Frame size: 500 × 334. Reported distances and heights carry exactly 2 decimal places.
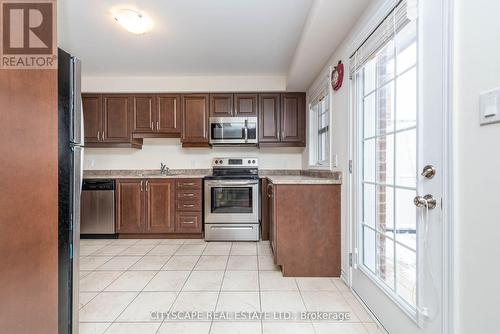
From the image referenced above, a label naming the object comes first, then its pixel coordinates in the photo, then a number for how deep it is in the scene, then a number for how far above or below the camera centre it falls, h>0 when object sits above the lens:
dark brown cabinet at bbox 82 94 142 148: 3.88 +0.74
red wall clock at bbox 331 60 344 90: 2.33 +0.85
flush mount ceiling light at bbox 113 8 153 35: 2.18 +1.31
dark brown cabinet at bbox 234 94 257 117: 3.89 +0.92
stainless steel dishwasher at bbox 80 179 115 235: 3.64 -0.61
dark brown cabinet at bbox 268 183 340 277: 2.35 -0.59
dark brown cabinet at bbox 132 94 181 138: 3.89 +0.80
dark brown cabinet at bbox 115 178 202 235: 3.67 -0.60
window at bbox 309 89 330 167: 2.93 +0.46
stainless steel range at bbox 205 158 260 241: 3.57 -0.61
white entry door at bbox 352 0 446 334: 1.16 -0.02
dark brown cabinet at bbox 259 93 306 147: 3.91 +0.74
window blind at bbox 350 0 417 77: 1.30 +0.83
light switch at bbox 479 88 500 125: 0.86 +0.20
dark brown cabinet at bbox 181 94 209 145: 3.88 +0.74
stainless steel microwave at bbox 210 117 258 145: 3.82 +0.54
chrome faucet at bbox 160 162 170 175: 4.13 -0.05
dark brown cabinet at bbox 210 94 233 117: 3.88 +0.93
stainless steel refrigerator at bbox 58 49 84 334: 1.25 -0.09
